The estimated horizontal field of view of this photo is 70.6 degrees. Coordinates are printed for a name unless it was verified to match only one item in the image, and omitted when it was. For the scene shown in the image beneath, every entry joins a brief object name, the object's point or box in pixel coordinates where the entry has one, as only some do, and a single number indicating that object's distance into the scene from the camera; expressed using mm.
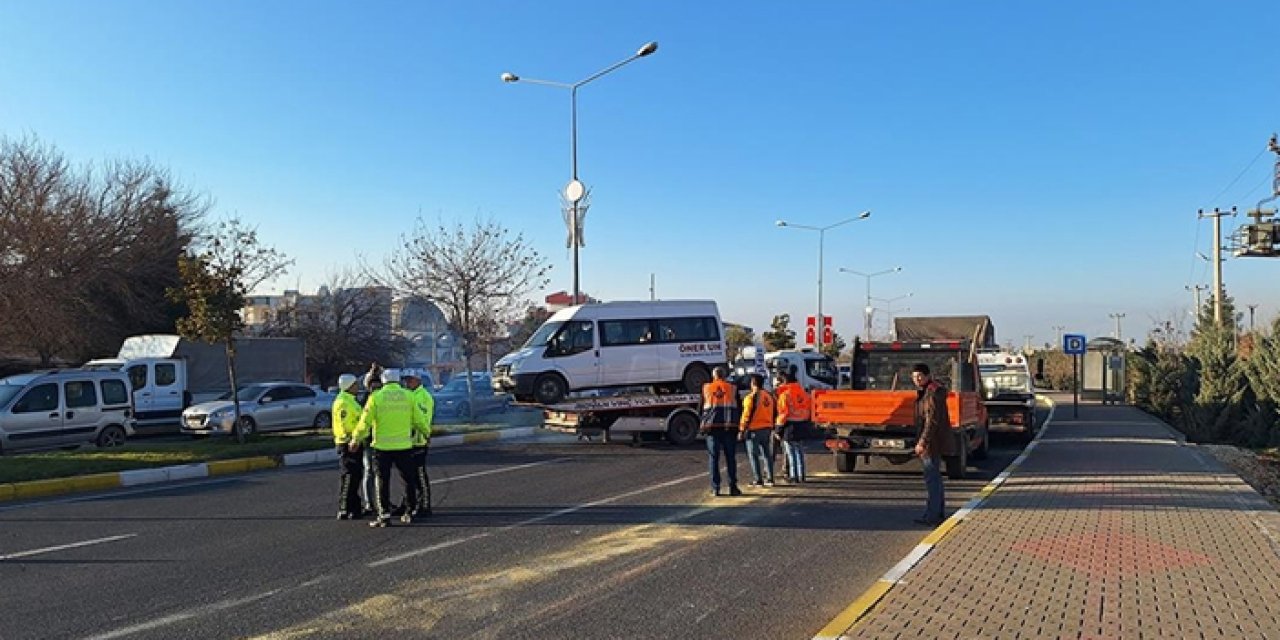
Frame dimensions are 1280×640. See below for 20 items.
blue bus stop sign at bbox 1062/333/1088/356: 28297
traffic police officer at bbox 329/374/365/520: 10250
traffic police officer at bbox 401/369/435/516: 10156
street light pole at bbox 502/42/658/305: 22656
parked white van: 17891
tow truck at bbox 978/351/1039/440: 20203
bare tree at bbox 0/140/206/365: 28281
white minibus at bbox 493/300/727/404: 18109
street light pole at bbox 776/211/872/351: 31741
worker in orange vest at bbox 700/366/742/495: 11781
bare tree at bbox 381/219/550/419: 26953
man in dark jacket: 9766
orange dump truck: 13406
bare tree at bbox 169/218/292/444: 18172
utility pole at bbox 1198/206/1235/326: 39250
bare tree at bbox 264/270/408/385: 41750
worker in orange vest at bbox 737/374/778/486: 12539
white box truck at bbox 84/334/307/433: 23078
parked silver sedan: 21531
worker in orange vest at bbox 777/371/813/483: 13094
